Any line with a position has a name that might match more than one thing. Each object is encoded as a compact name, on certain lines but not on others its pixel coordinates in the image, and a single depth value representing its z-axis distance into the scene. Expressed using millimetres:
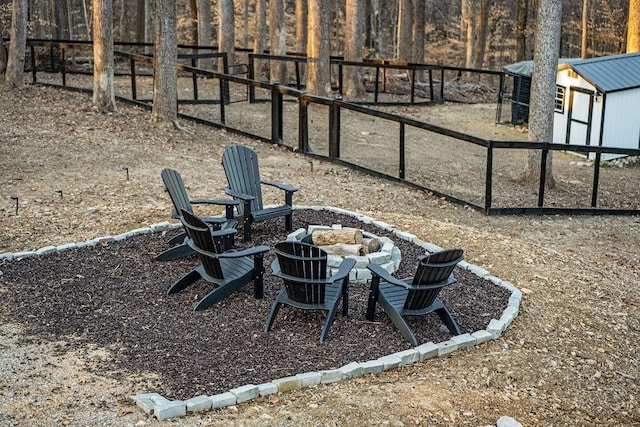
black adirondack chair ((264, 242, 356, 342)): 6371
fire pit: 7547
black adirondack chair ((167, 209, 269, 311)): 6934
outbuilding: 17188
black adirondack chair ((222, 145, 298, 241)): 8641
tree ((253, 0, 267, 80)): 22266
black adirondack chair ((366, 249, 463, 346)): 6422
